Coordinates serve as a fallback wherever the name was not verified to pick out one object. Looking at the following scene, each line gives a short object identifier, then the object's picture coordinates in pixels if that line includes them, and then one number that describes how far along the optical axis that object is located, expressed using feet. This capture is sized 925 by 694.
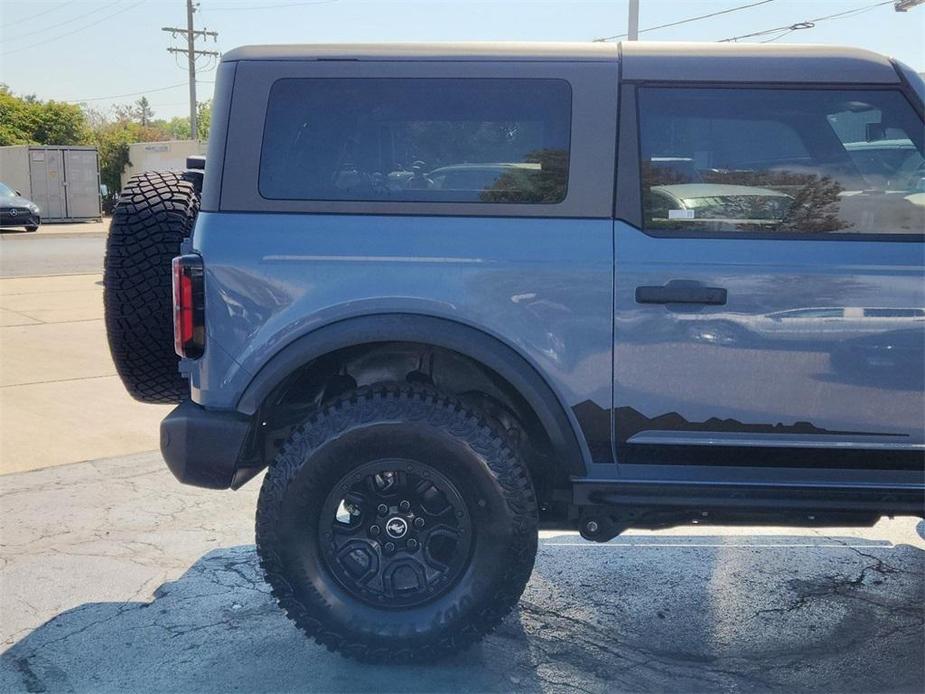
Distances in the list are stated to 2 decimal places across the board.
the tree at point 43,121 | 136.46
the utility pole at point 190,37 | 169.93
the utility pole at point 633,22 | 54.24
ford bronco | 10.76
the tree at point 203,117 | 294.41
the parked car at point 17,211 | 88.38
